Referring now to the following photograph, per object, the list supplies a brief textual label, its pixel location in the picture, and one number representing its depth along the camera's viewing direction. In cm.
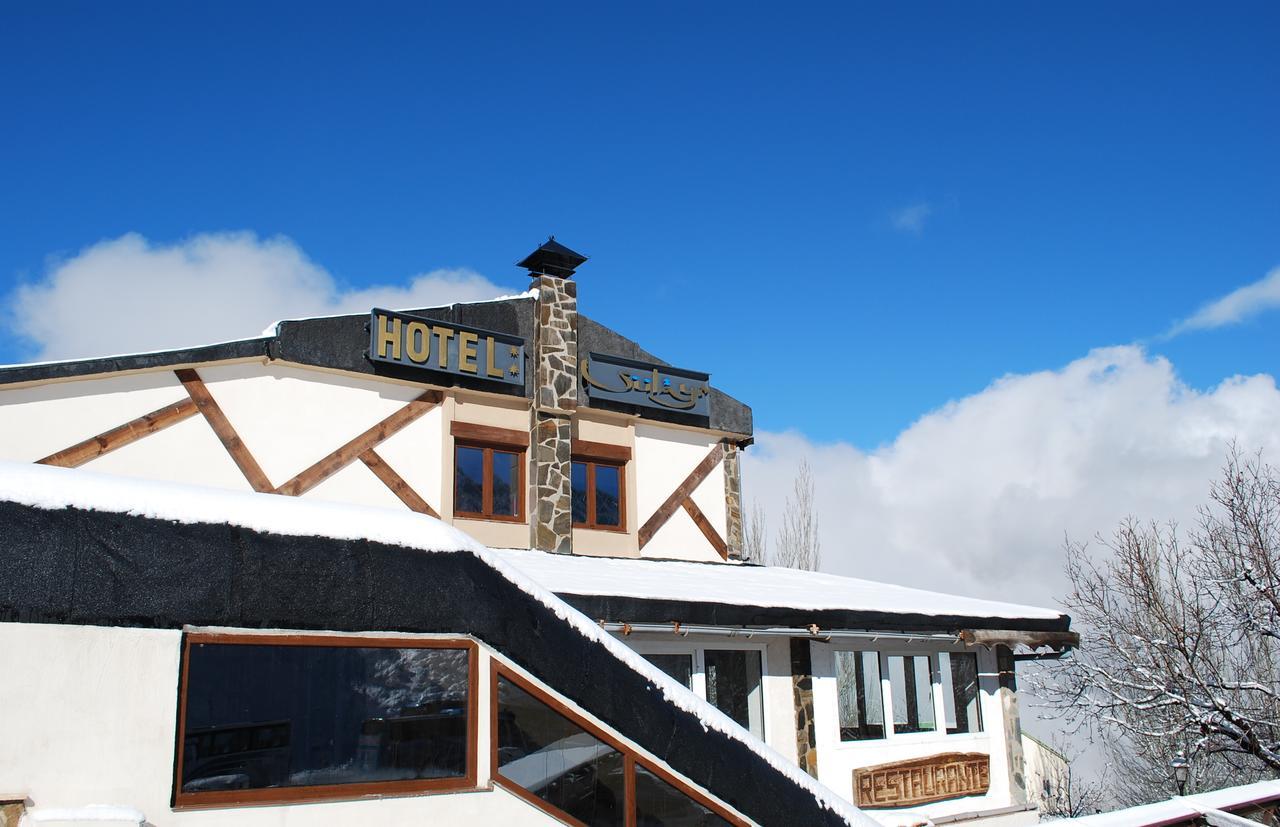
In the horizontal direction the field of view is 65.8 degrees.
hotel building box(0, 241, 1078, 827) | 381
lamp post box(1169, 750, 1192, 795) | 1388
